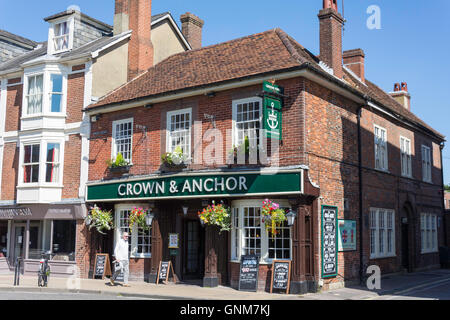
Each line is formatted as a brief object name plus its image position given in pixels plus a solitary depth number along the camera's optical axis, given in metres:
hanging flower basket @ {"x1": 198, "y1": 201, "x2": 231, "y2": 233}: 15.95
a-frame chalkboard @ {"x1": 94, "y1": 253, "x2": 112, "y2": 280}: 19.19
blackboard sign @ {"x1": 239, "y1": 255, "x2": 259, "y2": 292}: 15.17
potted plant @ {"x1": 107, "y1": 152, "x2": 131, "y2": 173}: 19.12
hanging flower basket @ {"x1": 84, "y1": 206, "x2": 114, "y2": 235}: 19.36
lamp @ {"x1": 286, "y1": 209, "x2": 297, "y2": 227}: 14.71
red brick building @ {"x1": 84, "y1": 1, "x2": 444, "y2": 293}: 15.34
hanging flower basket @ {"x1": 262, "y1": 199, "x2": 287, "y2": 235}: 14.95
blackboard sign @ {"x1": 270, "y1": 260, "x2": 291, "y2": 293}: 14.64
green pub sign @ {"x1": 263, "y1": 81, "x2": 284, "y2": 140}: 14.74
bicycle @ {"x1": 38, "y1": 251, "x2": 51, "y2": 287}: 16.31
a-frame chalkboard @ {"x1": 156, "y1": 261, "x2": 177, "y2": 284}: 17.38
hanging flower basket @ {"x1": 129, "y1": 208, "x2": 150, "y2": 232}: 18.41
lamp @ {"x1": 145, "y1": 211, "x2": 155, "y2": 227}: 18.05
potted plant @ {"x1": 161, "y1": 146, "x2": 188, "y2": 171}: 17.36
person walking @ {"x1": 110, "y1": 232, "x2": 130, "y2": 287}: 16.44
